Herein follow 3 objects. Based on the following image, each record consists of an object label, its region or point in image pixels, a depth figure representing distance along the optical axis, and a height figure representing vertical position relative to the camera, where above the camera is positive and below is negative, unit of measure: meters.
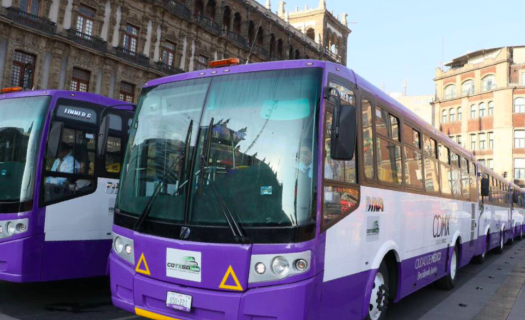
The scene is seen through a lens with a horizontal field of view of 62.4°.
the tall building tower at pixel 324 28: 43.62 +17.97
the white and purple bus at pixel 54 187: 5.66 -0.03
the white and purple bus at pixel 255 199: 3.69 -0.02
